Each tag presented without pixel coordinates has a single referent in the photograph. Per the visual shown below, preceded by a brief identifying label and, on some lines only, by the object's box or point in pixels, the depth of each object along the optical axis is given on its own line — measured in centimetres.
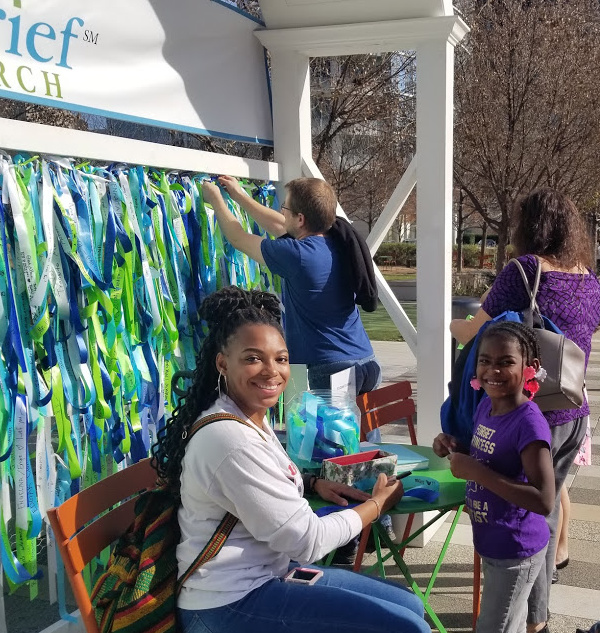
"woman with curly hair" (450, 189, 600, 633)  320
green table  272
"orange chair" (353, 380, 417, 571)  385
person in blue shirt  375
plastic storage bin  297
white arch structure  417
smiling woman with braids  211
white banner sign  277
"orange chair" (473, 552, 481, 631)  338
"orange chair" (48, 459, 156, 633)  216
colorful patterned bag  209
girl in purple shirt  255
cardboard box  277
